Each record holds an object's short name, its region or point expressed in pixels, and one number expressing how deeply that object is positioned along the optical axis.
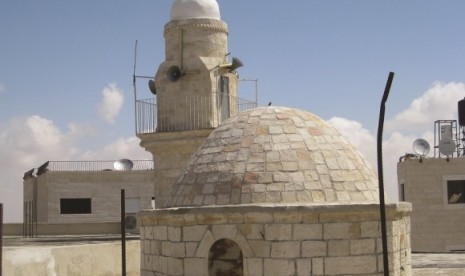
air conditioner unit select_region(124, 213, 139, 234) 26.08
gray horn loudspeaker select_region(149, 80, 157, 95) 17.36
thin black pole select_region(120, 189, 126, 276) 10.98
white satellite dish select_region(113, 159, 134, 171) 30.67
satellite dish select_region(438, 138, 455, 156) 24.06
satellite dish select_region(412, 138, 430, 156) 24.12
